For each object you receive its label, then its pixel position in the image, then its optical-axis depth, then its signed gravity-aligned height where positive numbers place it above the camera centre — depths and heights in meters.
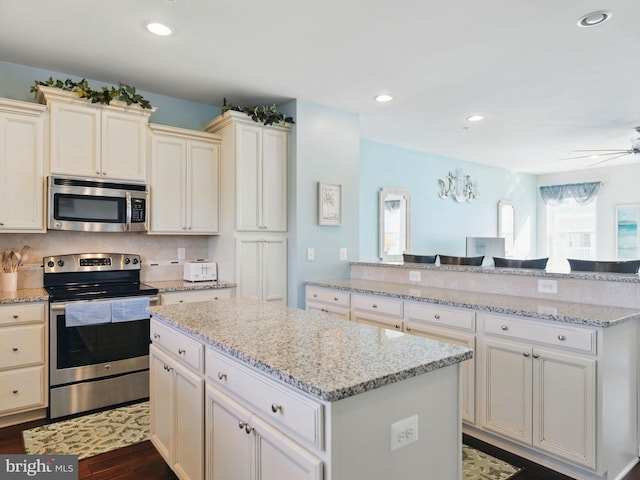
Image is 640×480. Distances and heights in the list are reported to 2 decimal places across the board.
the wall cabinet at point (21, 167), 2.93 +0.49
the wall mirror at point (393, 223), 5.76 +0.19
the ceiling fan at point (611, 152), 5.37 +1.27
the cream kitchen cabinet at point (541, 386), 2.14 -0.83
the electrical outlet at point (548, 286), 2.71 -0.32
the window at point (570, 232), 7.64 +0.12
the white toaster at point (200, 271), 3.78 -0.33
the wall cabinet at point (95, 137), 3.08 +0.77
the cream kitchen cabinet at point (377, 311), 3.09 -0.58
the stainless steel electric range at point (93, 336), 2.93 -0.75
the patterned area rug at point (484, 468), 2.26 -1.31
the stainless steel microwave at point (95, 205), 3.09 +0.24
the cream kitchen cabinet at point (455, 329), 2.63 -0.61
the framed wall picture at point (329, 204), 4.06 +0.33
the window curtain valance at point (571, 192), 7.51 +0.87
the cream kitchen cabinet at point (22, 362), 2.76 -0.87
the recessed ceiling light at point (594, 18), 2.38 +1.30
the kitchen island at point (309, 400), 1.15 -0.53
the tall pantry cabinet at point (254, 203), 3.73 +0.31
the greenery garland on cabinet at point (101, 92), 3.11 +1.11
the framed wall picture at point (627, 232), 7.02 +0.11
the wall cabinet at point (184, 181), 3.61 +0.50
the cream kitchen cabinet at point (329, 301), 3.54 -0.58
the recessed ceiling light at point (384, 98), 3.81 +1.31
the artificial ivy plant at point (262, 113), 3.75 +1.12
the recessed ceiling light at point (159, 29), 2.56 +1.30
